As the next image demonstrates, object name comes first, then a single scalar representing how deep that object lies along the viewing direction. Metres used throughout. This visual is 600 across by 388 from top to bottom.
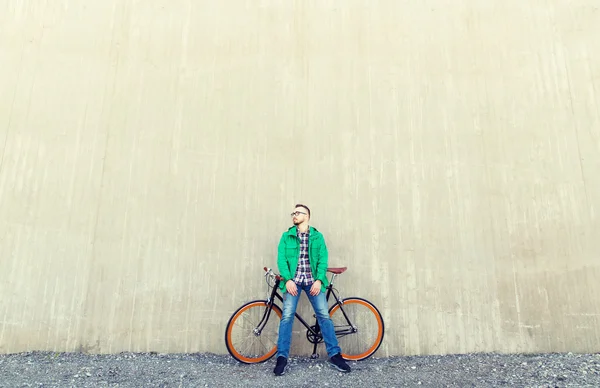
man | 3.49
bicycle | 3.78
